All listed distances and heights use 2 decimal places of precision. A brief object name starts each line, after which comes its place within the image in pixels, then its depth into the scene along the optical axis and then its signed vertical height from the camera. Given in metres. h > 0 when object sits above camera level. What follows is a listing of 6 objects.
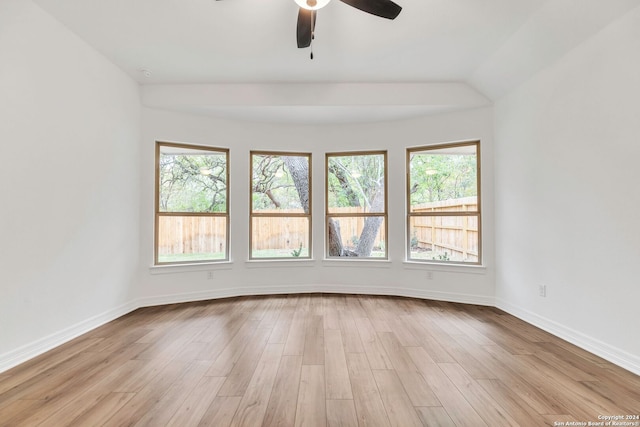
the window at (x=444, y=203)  4.34 +0.22
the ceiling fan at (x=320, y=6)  2.18 +1.59
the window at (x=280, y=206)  4.86 +0.20
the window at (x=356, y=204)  4.86 +0.23
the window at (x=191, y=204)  4.35 +0.22
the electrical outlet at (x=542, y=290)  3.26 -0.80
